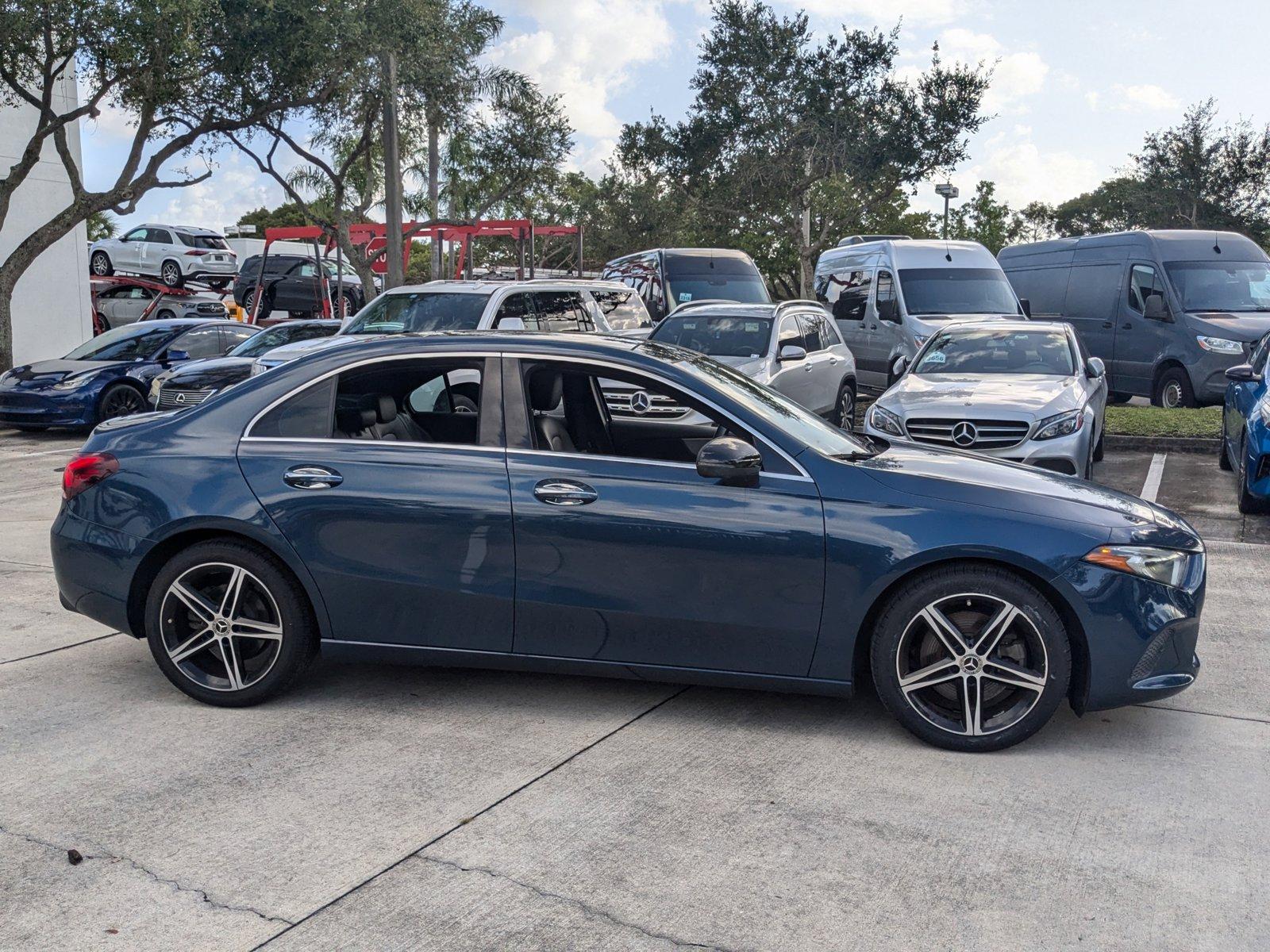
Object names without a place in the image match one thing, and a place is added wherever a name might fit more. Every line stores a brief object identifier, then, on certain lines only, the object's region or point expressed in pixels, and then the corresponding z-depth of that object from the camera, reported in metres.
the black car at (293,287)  32.22
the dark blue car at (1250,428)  9.26
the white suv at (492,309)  11.76
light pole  33.84
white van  17.97
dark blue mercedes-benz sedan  4.61
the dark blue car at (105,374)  15.91
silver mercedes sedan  10.10
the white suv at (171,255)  37.38
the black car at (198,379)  14.87
